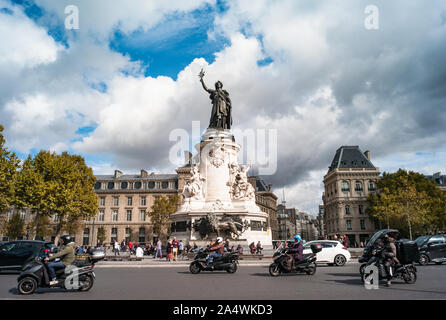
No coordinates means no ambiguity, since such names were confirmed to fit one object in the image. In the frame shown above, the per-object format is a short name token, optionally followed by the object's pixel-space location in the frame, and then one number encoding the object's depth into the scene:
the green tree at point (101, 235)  62.94
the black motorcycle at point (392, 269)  9.34
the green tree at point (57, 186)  33.16
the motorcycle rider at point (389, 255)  9.22
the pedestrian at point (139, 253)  22.61
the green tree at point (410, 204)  47.03
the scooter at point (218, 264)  13.03
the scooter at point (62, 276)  8.29
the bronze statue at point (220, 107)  28.67
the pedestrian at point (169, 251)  20.46
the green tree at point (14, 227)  52.81
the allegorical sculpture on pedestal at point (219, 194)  23.22
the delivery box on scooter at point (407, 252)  9.72
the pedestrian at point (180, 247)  22.70
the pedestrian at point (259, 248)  22.00
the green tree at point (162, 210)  57.06
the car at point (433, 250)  16.44
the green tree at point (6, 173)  26.87
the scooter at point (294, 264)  11.89
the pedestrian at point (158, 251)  24.34
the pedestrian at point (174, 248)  20.42
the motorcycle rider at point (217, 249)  13.00
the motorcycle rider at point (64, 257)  8.41
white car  16.48
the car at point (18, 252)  12.97
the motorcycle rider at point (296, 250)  12.02
